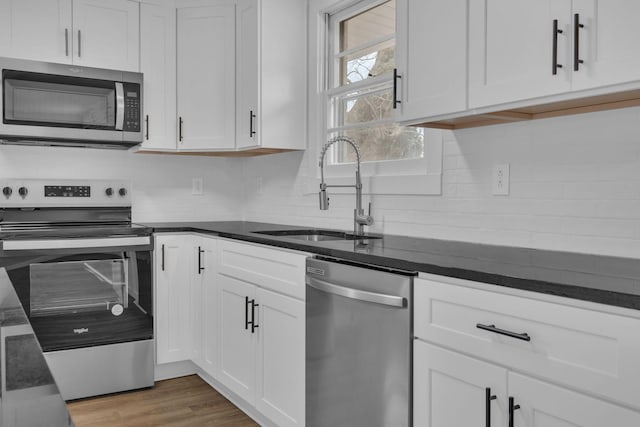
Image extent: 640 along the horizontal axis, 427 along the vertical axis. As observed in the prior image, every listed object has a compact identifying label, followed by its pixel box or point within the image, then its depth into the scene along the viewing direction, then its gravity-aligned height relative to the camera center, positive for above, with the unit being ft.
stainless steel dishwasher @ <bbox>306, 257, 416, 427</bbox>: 5.66 -1.63
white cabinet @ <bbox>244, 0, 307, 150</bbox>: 10.59 +2.36
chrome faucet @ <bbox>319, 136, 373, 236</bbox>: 8.95 -0.08
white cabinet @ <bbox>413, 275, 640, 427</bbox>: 3.88 -1.28
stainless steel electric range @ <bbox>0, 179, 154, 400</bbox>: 9.73 -1.67
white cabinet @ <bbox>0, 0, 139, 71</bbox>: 10.32 +3.19
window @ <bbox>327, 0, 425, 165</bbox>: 9.25 +1.96
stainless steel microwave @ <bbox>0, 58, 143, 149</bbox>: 10.28 +1.78
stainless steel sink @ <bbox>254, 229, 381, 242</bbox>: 9.02 -0.61
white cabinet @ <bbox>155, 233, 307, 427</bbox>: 7.73 -1.97
